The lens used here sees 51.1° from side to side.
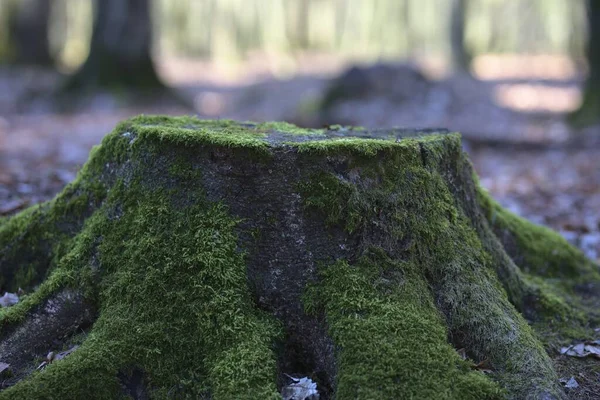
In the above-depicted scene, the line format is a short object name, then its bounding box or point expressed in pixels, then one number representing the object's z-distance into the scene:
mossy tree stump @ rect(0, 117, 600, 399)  2.70
